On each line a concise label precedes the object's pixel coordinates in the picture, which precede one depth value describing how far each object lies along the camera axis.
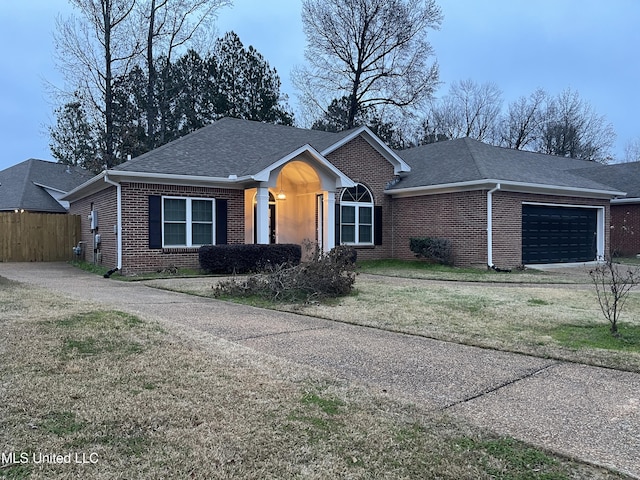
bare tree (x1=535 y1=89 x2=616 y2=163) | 47.94
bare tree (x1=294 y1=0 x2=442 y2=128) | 31.80
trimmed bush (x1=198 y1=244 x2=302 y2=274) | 13.77
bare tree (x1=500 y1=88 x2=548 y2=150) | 49.25
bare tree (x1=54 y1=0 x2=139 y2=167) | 23.45
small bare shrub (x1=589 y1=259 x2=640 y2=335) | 6.31
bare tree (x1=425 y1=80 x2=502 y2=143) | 49.09
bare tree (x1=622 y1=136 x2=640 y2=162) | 57.81
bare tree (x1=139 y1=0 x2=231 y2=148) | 25.86
